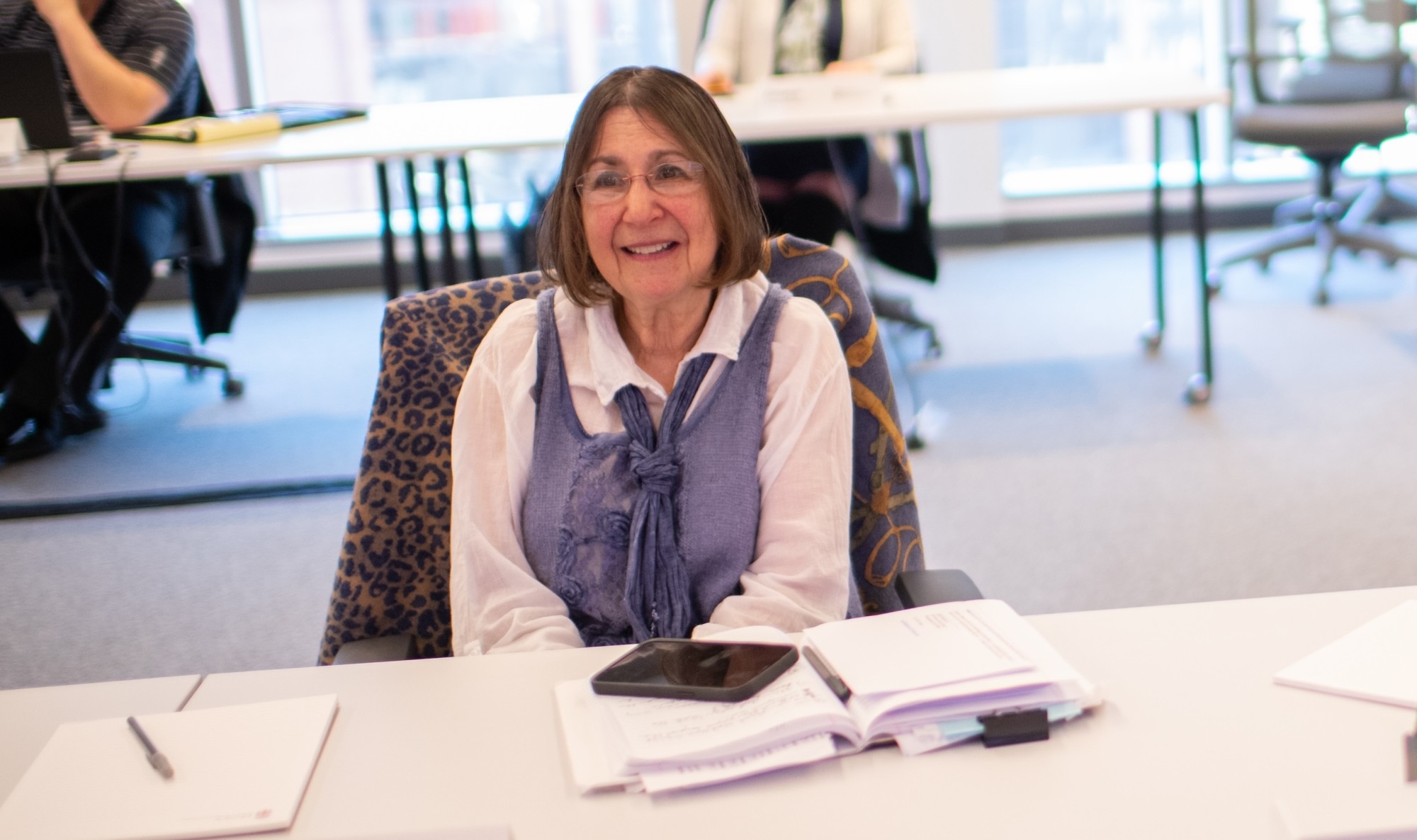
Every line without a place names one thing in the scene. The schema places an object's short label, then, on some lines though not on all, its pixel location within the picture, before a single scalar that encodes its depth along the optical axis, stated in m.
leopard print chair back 1.48
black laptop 2.99
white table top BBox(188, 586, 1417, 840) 0.91
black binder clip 0.99
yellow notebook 3.07
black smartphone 1.03
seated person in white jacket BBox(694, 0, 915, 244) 3.81
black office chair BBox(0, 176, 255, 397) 3.48
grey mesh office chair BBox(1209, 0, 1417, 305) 4.23
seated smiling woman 1.40
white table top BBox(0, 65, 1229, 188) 2.90
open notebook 0.96
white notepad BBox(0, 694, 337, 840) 0.93
